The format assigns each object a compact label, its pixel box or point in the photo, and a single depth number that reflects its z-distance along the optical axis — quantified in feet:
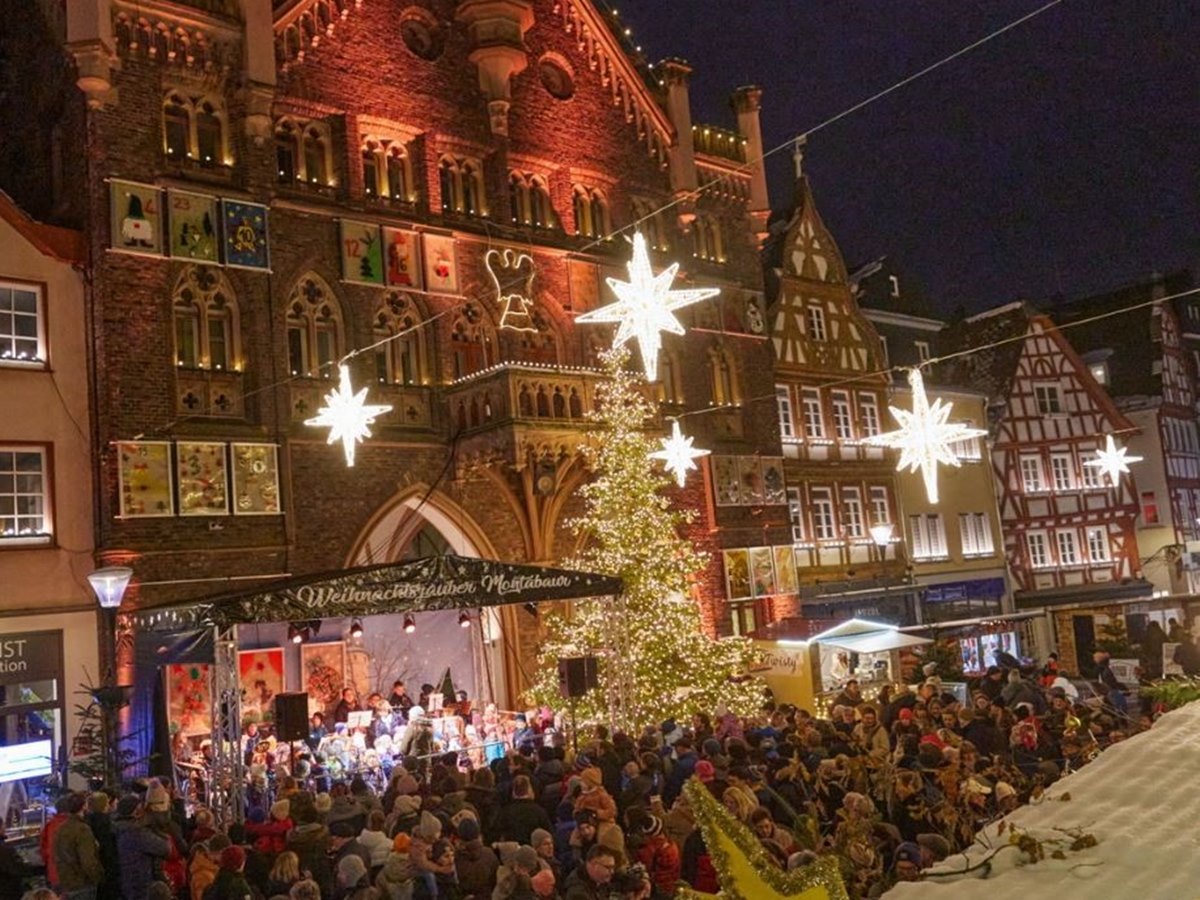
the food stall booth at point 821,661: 65.16
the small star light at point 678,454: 70.54
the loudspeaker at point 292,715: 41.14
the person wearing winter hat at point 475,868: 26.13
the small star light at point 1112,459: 104.47
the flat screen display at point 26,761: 50.80
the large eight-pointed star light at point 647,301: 49.52
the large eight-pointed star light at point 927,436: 62.44
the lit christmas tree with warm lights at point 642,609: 61.11
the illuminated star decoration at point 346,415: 59.93
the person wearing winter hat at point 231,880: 25.04
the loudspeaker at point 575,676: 49.62
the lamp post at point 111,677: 39.37
